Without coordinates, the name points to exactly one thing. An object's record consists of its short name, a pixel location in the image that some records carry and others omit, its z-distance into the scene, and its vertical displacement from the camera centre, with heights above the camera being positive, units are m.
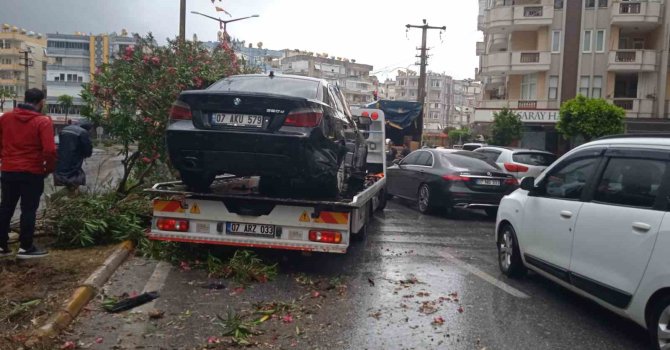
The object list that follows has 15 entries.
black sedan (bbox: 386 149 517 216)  11.86 -0.91
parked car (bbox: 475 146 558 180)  14.37 -0.53
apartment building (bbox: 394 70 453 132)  136.20 +8.11
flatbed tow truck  6.63 -1.02
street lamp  23.51 +4.17
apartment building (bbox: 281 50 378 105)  111.88 +11.88
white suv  4.43 -0.72
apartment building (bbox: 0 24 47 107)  92.44 +8.77
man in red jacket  6.27 -0.47
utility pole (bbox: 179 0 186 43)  18.88 +3.32
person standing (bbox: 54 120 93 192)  8.41 -0.49
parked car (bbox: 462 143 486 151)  22.95 -0.38
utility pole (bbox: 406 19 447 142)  37.91 +4.93
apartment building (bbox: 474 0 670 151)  37.47 +5.21
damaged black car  6.32 -0.09
